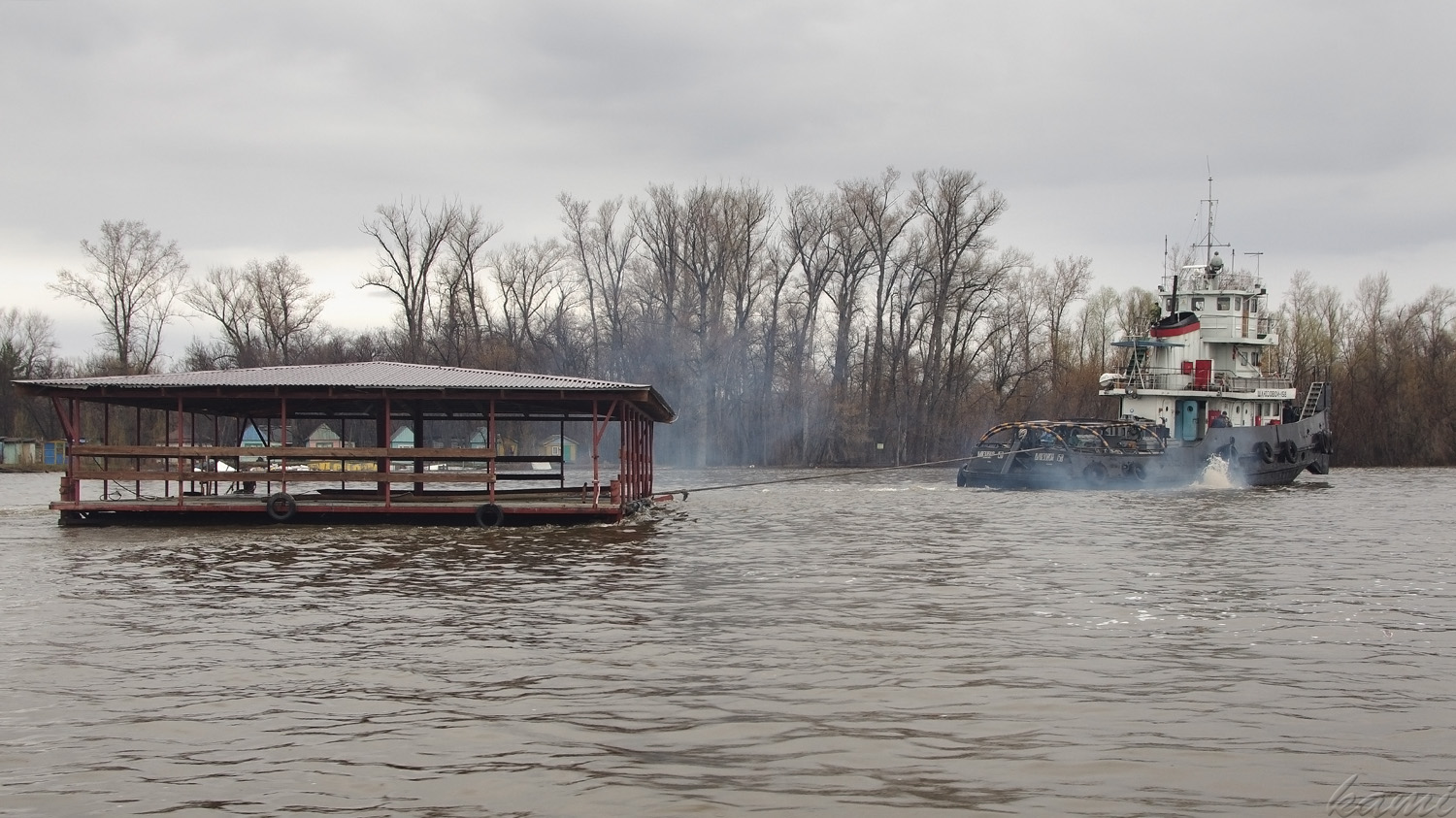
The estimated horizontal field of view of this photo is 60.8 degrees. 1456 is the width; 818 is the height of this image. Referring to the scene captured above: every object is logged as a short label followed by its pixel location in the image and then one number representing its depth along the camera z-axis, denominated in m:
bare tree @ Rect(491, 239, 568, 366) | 72.88
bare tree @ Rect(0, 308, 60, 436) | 79.19
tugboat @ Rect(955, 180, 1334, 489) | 40.53
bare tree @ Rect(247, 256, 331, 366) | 73.00
